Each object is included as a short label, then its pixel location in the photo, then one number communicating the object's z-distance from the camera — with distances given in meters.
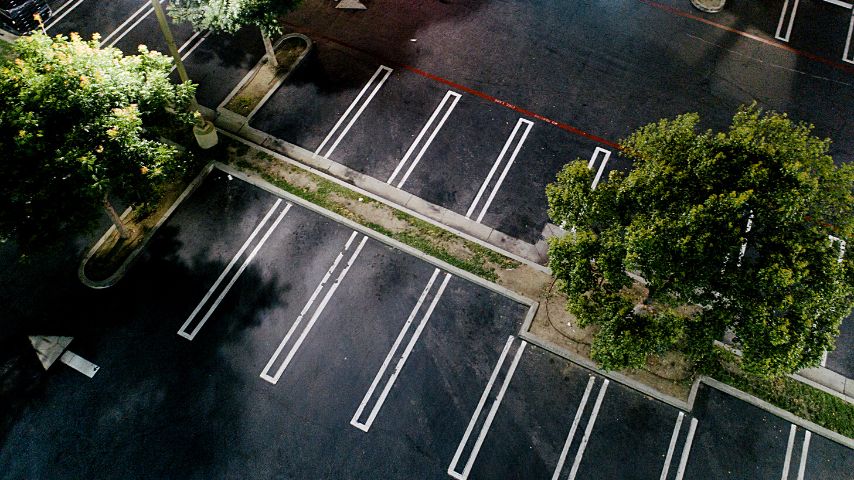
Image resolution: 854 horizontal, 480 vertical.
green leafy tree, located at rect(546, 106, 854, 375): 12.09
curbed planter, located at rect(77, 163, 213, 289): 18.62
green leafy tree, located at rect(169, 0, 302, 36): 19.61
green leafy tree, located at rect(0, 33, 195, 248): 14.26
